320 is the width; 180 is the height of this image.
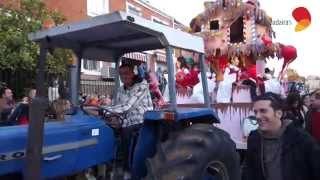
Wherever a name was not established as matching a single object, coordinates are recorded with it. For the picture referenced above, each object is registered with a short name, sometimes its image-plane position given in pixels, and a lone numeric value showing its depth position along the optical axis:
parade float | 4.29
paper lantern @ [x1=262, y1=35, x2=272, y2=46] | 4.78
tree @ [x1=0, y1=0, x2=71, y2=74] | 6.95
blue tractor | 2.10
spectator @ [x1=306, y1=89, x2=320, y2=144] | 3.35
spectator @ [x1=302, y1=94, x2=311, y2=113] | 4.10
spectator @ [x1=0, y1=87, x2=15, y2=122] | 4.16
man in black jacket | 2.00
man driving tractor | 2.58
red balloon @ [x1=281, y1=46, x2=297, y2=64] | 4.84
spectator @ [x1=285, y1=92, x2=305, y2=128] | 2.19
